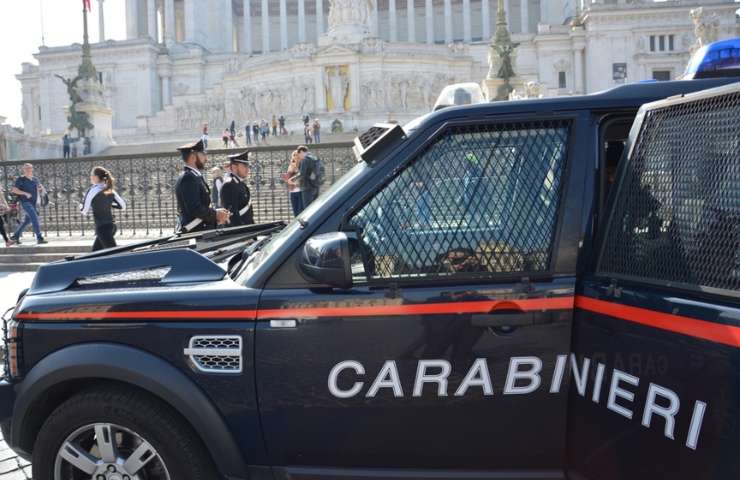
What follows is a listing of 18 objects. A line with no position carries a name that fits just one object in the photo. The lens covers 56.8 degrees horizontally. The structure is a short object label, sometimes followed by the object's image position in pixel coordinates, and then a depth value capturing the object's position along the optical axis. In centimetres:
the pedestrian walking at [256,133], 4478
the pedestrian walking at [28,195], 1459
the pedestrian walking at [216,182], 1129
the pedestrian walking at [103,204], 950
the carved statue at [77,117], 3788
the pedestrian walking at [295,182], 1286
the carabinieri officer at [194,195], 694
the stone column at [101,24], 7850
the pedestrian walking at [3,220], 1432
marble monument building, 5391
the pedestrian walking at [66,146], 3681
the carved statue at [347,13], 5600
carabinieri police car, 238
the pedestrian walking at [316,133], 3666
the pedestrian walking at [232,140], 4287
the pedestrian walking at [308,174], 1266
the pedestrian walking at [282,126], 4741
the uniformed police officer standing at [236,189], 868
